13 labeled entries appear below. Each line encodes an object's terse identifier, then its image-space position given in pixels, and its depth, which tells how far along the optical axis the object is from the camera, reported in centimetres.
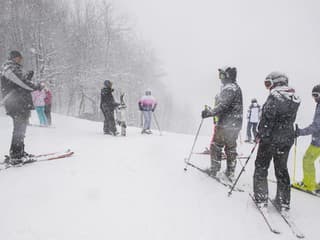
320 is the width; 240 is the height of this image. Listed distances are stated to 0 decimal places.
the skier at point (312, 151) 466
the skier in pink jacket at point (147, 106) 1120
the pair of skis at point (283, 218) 343
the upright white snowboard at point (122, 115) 1022
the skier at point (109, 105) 984
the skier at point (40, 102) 1118
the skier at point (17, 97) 510
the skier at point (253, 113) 1106
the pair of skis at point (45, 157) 520
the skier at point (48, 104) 1184
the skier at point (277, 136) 384
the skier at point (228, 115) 479
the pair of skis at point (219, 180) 477
